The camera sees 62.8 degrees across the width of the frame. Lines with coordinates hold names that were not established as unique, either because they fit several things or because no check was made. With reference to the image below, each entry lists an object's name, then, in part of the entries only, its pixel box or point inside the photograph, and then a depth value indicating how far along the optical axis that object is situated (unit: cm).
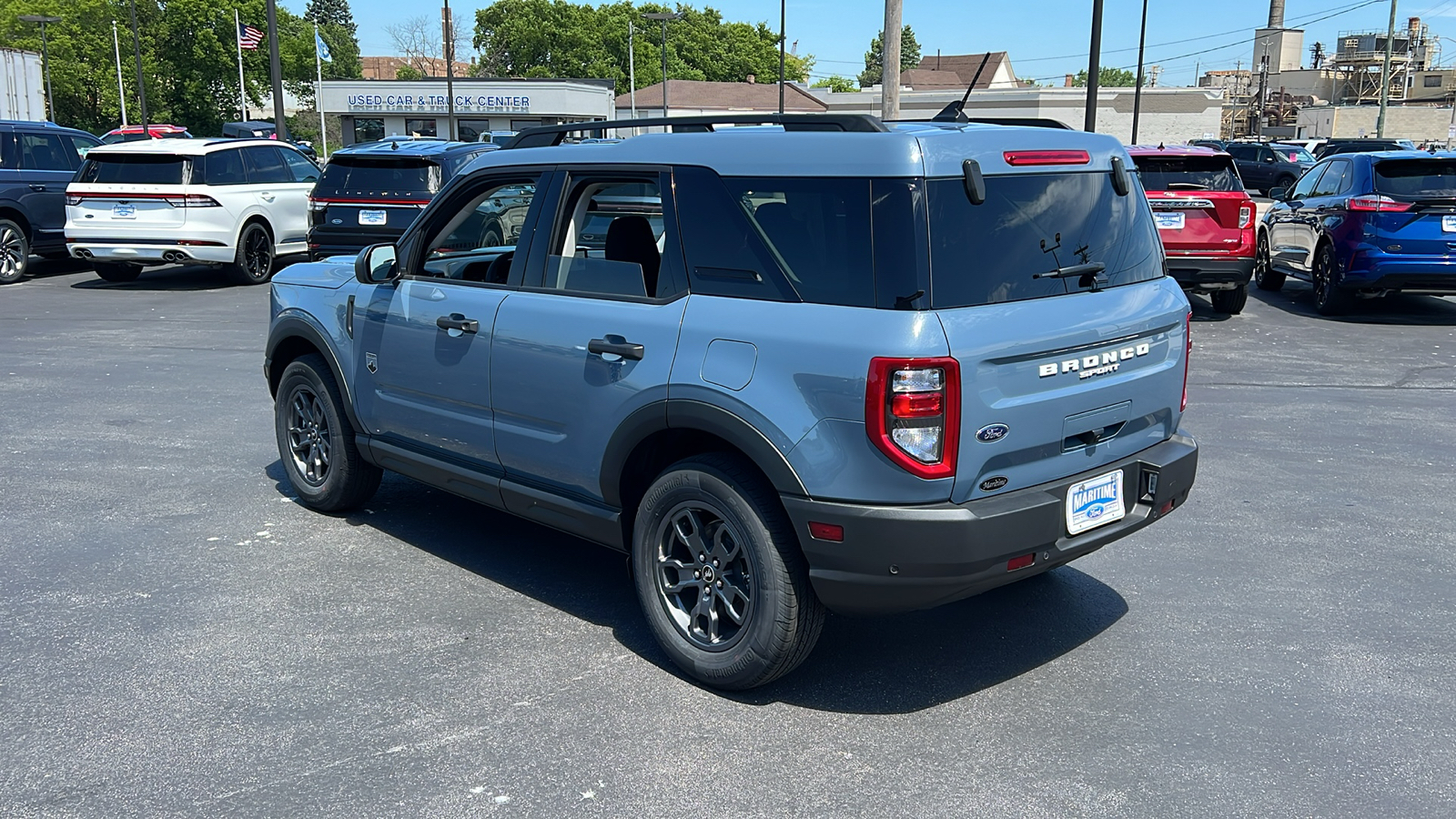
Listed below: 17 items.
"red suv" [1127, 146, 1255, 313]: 1212
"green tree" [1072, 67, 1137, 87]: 16250
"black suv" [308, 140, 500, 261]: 1321
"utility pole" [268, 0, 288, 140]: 2223
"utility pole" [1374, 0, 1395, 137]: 4966
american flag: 4271
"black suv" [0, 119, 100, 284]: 1545
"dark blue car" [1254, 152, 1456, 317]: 1193
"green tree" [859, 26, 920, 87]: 15038
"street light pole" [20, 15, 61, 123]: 6541
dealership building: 6806
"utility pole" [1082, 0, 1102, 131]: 1964
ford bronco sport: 357
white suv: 1446
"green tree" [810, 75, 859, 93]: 13300
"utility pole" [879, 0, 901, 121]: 1861
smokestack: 10031
